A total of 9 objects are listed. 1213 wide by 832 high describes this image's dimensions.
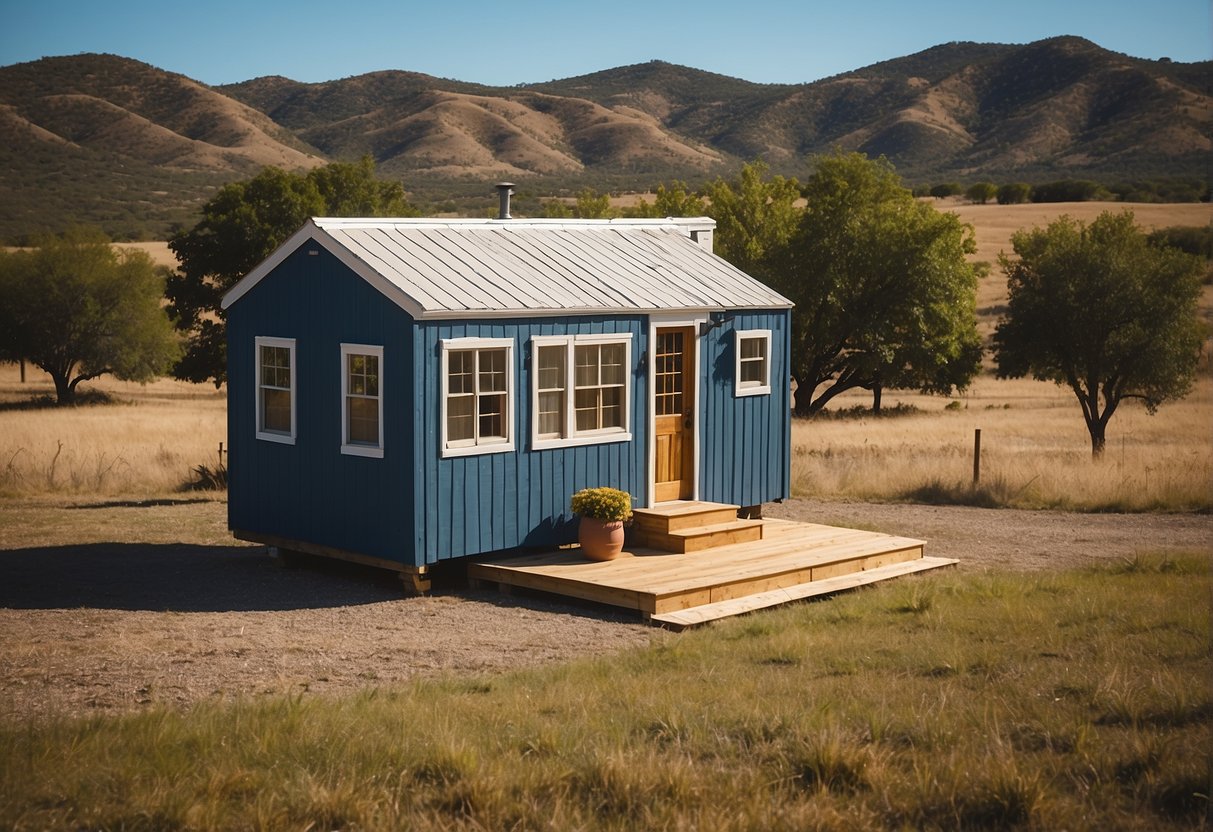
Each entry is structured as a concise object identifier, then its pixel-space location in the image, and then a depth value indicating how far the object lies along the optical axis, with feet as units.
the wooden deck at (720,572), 42.91
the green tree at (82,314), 137.08
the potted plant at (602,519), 46.91
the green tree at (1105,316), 88.12
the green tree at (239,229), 106.01
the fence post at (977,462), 69.82
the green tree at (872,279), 119.55
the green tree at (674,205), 139.67
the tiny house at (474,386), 44.98
